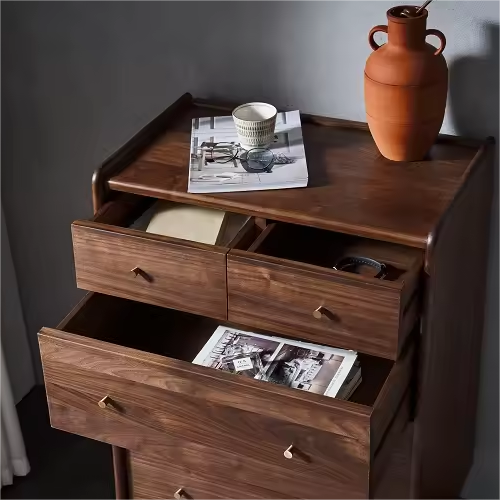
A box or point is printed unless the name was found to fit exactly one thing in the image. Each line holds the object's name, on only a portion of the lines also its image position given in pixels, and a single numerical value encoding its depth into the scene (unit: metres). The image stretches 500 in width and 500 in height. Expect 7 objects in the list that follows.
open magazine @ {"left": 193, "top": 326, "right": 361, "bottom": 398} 2.75
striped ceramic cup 2.88
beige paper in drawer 2.86
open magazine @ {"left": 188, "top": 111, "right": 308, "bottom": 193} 2.80
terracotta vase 2.75
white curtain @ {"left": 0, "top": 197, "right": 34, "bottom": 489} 3.43
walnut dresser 2.64
